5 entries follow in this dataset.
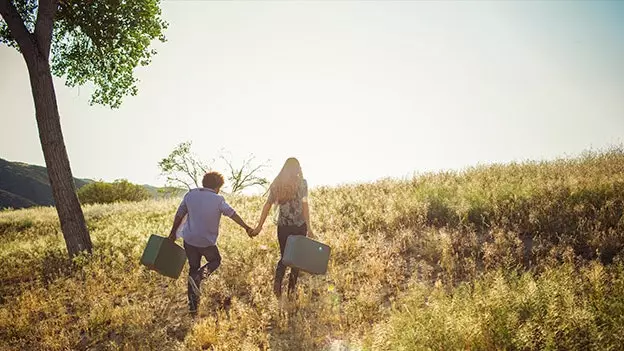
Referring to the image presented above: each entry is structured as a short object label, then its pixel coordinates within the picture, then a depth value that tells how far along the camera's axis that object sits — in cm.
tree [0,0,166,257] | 873
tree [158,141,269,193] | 5172
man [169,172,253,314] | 574
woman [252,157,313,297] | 570
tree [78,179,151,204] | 6050
